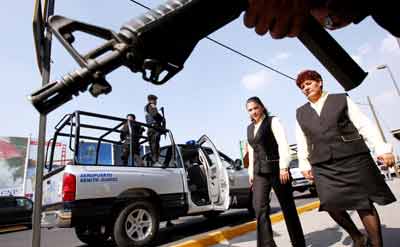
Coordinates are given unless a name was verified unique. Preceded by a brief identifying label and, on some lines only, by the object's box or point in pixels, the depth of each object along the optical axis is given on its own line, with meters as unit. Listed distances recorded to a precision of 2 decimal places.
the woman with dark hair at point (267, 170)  2.76
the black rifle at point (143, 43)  0.88
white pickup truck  3.77
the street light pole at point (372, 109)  22.51
